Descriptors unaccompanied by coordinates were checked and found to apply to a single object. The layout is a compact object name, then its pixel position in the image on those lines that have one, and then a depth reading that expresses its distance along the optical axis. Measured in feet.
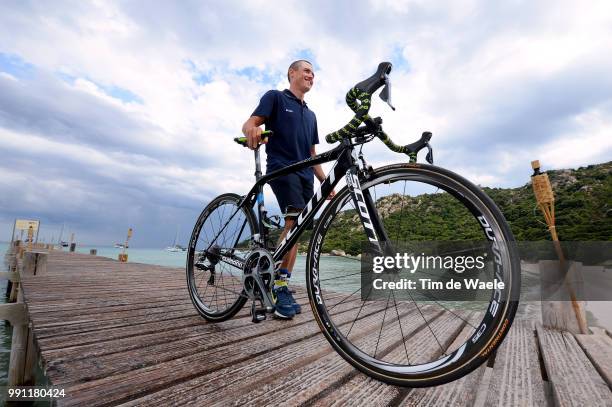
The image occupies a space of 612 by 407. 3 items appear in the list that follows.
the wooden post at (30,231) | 72.30
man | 9.02
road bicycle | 4.33
